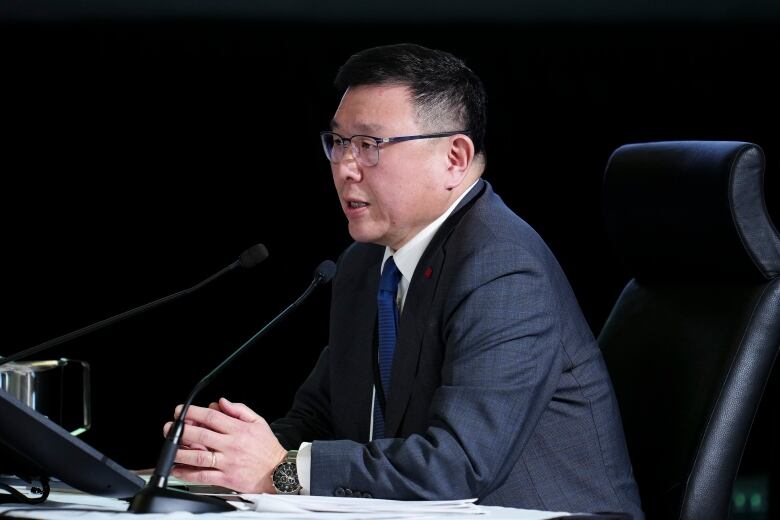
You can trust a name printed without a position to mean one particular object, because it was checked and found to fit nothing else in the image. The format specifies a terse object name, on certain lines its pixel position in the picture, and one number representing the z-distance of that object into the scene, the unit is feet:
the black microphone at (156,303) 16.99
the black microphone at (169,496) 16.39
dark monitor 16.44
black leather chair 17.46
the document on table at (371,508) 16.46
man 17.00
